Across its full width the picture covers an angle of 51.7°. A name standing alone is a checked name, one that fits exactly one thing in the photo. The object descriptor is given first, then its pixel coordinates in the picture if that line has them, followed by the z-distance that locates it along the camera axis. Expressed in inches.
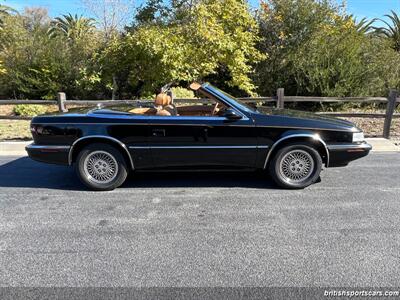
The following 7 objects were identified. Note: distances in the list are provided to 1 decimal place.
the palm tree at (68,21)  1386.4
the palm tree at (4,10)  915.5
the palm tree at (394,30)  1071.5
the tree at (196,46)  505.0
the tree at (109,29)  744.0
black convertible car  218.5
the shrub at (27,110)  570.9
